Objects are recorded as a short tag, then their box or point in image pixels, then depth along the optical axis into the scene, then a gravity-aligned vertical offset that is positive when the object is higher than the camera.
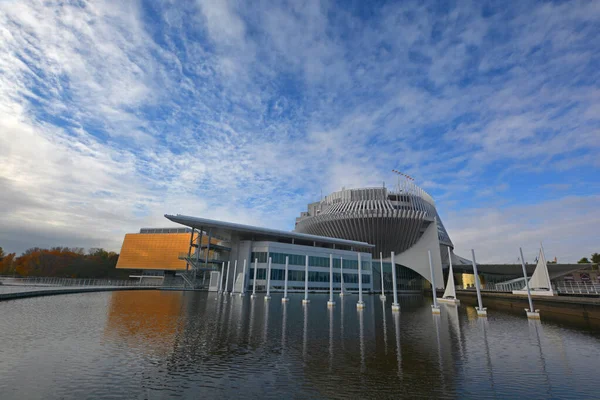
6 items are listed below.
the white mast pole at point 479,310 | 29.03 -0.63
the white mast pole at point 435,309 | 30.44 -0.71
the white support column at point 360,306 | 33.91 -0.75
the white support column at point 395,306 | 31.50 -0.63
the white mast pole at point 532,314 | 27.27 -0.78
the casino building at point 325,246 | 61.47 +11.45
